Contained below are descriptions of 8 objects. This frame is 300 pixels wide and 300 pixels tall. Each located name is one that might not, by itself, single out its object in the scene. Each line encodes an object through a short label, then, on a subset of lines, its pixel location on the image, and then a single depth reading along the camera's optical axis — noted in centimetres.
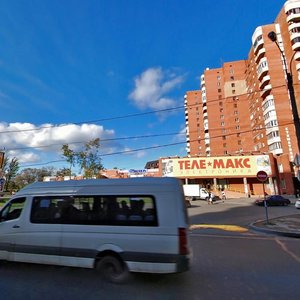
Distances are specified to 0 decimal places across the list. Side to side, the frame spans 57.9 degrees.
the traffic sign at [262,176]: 1453
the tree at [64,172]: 4691
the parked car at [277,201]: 3259
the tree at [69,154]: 4450
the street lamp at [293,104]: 1109
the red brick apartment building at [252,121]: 4984
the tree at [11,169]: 6572
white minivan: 518
